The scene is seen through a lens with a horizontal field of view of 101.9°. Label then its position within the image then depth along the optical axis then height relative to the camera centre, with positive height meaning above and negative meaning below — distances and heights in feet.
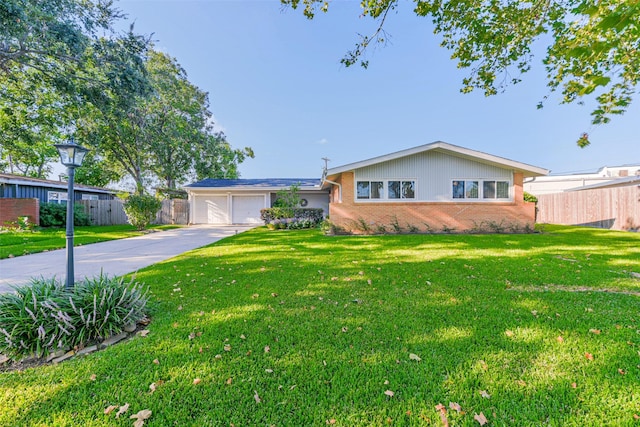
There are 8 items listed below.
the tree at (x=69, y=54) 24.70 +17.50
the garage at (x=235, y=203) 62.08 +2.54
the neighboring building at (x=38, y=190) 46.93 +5.11
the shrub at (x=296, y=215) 49.52 -0.35
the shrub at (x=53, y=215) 48.64 -0.18
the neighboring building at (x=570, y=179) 82.43 +10.68
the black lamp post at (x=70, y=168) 10.32 +1.91
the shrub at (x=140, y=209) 43.47 +0.81
